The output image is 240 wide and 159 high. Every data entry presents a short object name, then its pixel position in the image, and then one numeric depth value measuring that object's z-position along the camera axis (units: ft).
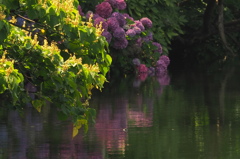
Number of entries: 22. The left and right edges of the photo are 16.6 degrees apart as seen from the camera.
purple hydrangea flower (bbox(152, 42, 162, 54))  82.24
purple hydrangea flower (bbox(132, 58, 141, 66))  79.63
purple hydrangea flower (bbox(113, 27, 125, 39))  74.23
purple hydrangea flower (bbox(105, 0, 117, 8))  77.29
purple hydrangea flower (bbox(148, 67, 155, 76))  82.84
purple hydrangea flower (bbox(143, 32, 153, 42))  80.07
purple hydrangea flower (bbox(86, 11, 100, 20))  73.81
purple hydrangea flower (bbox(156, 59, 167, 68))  82.64
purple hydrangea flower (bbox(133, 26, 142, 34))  76.43
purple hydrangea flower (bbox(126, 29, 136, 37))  75.72
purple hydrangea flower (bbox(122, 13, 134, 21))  77.46
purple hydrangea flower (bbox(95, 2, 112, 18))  75.46
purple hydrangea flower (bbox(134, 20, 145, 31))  77.56
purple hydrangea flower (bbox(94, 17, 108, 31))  72.49
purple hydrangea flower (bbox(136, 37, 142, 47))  79.15
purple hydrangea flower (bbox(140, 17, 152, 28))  79.36
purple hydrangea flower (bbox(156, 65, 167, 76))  82.64
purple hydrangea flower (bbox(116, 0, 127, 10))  77.10
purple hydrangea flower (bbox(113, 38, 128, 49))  75.36
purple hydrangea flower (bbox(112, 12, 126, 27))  75.97
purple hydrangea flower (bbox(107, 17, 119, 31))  74.23
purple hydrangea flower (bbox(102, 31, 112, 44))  72.13
